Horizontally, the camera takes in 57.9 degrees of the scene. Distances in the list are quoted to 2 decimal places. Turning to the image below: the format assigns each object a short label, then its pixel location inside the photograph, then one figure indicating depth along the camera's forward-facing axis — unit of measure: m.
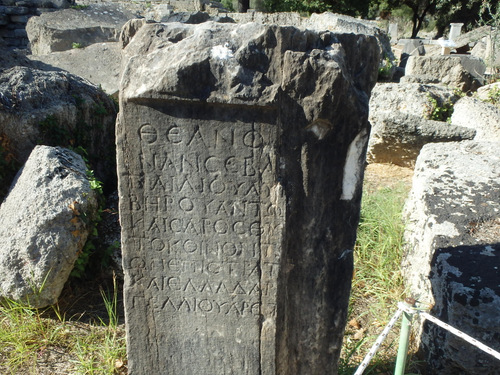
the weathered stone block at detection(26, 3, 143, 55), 7.25
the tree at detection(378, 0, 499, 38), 22.36
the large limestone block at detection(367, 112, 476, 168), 4.72
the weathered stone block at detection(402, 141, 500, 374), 2.15
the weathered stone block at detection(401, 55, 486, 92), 7.75
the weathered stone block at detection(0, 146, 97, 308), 2.58
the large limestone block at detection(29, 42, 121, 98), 5.80
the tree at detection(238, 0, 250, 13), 17.19
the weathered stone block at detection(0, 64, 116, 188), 3.23
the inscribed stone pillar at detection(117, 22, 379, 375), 1.55
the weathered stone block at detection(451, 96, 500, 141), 4.79
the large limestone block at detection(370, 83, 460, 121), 5.49
